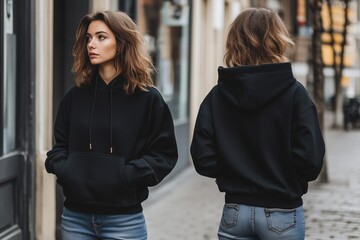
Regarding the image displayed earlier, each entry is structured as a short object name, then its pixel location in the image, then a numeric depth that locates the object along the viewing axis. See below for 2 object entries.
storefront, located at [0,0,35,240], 5.51
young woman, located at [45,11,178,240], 3.15
